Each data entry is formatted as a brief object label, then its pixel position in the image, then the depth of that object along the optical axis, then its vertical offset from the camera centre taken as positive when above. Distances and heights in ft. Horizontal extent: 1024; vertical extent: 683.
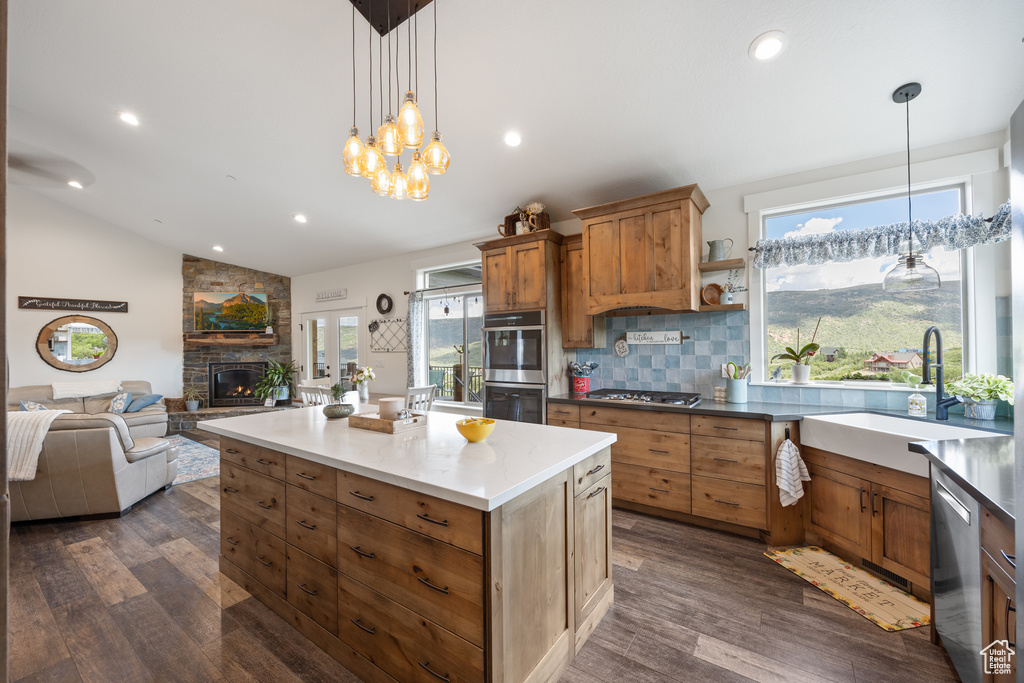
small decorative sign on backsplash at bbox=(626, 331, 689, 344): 11.50 +0.06
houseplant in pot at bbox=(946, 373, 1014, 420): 7.09 -1.02
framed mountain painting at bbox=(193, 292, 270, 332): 23.75 +2.01
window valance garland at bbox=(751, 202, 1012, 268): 7.66 +2.08
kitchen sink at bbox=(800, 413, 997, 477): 6.57 -1.81
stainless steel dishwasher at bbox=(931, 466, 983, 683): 4.27 -2.80
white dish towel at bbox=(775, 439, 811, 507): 8.16 -2.76
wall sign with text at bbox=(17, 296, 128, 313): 19.31 +2.11
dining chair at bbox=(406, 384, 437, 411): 12.25 -1.84
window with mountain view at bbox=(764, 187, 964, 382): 8.54 +0.71
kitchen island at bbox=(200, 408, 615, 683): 4.15 -2.49
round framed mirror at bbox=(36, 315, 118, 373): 19.80 +0.17
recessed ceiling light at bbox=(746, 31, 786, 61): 6.78 +5.03
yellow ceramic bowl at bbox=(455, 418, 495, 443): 5.86 -1.28
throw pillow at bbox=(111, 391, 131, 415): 18.49 -2.63
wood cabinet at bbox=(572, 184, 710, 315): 9.93 +2.29
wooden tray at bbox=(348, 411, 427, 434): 6.57 -1.35
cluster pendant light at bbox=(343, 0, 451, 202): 5.52 +2.73
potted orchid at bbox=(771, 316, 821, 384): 9.72 -0.53
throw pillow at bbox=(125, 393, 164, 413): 18.98 -2.66
